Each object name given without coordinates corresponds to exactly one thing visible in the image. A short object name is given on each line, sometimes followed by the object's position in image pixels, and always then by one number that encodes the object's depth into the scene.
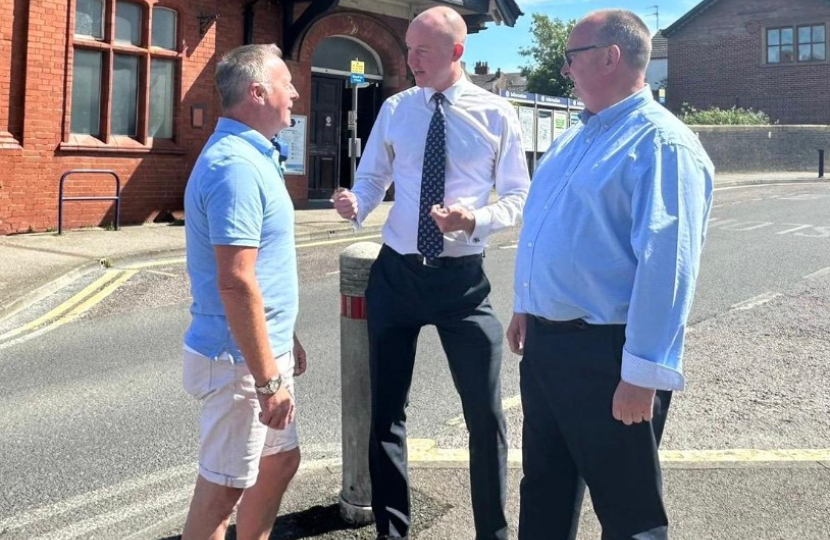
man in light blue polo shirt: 2.52
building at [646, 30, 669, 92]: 52.25
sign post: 15.59
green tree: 46.85
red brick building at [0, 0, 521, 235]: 12.35
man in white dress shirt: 3.15
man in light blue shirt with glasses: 2.27
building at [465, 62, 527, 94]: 52.00
